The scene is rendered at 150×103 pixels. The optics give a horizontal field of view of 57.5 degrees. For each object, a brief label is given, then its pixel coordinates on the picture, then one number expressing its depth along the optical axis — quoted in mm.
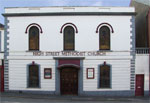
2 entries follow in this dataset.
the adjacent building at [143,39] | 12078
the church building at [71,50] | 11984
